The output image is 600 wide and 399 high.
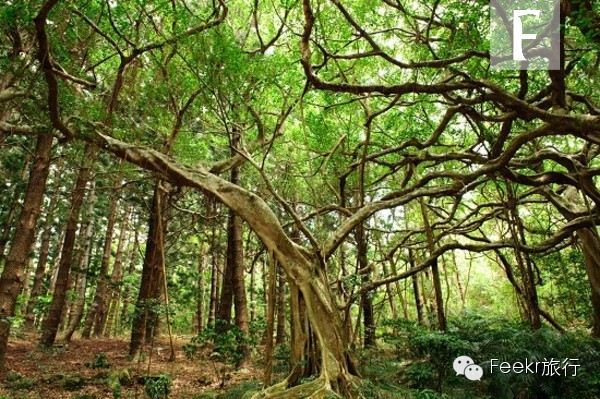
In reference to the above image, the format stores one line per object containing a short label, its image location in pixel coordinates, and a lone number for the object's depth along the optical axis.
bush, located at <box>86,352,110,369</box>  7.84
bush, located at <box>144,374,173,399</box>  5.39
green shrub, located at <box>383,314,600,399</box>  5.27
